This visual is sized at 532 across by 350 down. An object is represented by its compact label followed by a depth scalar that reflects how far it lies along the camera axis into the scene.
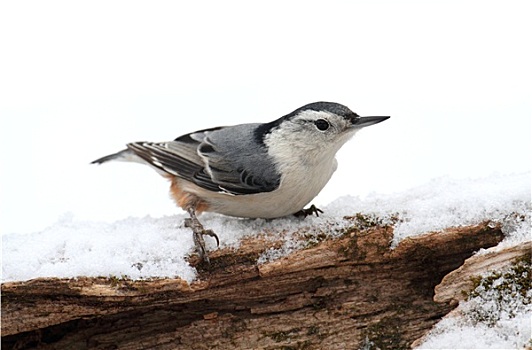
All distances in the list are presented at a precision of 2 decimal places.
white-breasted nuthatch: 6.86
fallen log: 6.16
